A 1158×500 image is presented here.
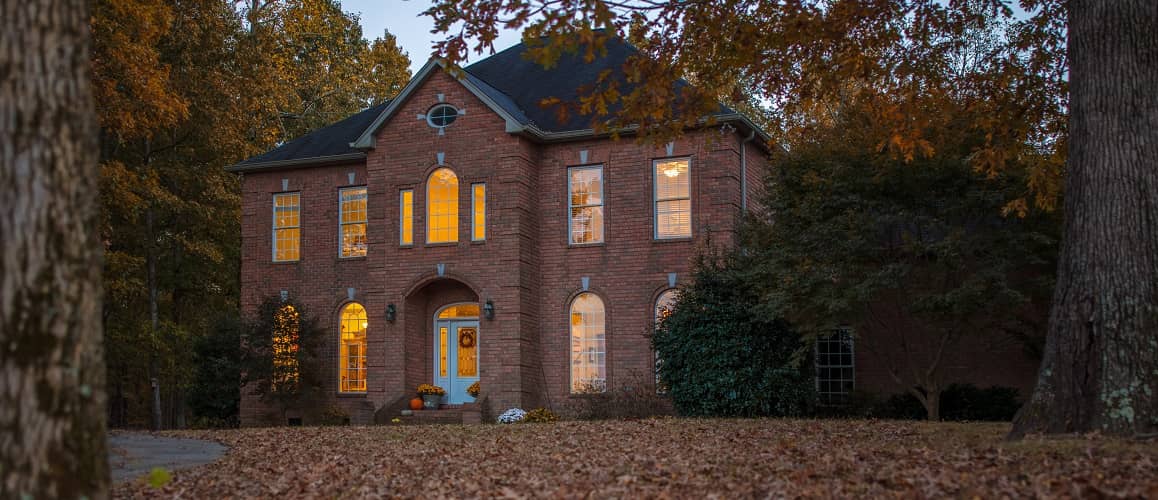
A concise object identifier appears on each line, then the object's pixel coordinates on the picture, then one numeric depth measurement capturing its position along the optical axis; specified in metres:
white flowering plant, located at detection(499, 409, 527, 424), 21.48
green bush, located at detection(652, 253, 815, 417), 19.33
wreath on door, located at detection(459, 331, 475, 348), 24.67
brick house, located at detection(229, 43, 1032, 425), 22.91
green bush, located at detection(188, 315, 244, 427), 25.39
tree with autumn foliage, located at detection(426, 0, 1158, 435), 9.30
